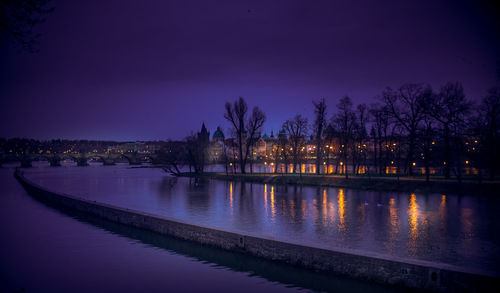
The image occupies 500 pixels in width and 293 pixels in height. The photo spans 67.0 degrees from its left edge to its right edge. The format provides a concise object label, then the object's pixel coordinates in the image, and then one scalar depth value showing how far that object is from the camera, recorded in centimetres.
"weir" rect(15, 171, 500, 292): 1189
